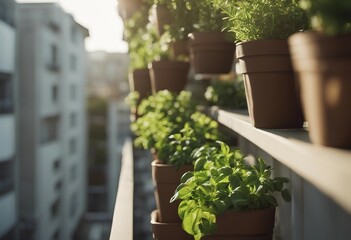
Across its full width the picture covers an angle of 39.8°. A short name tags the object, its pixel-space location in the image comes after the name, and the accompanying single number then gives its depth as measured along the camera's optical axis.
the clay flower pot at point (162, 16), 3.64
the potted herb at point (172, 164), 2.43
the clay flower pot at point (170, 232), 2.39
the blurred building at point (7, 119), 14.89
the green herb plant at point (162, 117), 2.95
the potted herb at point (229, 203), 1.61
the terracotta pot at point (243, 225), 1.65
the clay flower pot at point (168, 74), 4.18
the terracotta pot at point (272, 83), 1.62
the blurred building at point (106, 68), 50.69
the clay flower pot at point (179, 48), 3.97
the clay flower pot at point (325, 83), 0.99
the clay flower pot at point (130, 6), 4.72
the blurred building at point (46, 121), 19.08
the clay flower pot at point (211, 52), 3.03
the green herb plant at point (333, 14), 0.83
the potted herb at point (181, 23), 2.83
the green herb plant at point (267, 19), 1.71
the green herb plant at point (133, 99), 5.23
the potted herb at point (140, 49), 5.18
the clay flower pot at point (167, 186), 2.43
